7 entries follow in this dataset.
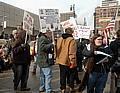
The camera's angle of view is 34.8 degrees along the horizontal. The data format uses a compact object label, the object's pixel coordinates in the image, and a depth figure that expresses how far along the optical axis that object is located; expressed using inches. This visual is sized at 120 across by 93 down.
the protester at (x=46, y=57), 196.2
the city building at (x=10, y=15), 1374.4
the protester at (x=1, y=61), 336.0
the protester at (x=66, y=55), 187.2
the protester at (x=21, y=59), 208.4
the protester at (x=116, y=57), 173.6
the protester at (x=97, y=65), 161.3
